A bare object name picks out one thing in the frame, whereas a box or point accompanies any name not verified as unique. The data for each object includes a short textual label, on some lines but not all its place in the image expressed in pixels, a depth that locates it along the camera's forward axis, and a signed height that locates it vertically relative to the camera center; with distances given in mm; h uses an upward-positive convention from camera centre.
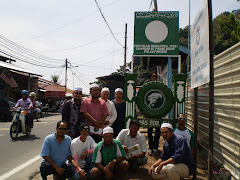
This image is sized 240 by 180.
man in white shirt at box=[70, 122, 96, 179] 3775 -917
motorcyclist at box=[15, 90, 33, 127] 7934 -246
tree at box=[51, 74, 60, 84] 47906 +4027
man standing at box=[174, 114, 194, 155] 4439 -695
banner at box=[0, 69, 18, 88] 17595 +1495
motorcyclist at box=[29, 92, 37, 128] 8569 -68
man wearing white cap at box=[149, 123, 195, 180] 3480 -1009
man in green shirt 3639 -1047
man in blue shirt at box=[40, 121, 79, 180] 3477 -958
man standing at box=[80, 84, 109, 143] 4461 -310
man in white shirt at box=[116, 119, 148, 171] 4223 -864
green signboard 6492 +1919
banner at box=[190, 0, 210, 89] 2777 +695
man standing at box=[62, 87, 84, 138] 4477 -372
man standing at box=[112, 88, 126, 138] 5371 -436
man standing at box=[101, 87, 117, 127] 5076 -228
